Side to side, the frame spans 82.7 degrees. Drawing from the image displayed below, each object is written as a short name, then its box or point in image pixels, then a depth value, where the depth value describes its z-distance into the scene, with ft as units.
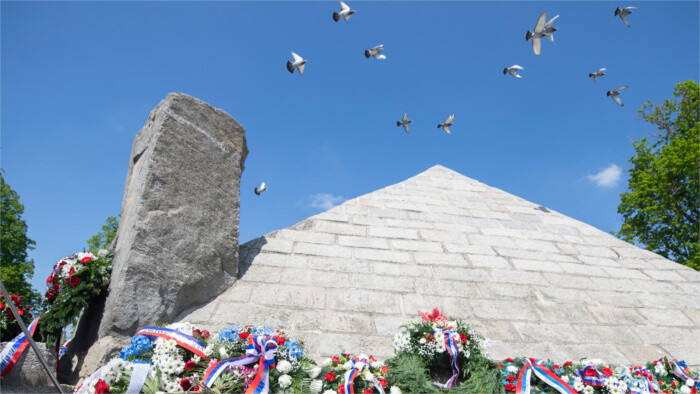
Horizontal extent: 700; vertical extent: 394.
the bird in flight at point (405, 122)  31.74
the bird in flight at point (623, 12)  25.56
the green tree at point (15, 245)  41.85
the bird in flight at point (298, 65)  23.22
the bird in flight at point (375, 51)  26.20
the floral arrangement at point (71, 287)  10.42
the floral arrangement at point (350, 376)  9.22
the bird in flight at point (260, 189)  32.25
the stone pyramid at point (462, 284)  12.52
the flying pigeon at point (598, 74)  27.73
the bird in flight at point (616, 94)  29.06
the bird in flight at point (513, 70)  28.00
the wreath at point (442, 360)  10.13
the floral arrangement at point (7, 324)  9.89
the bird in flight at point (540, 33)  23.80
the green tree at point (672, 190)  43.80
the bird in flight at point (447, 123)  29.37
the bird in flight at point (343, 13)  23.72
